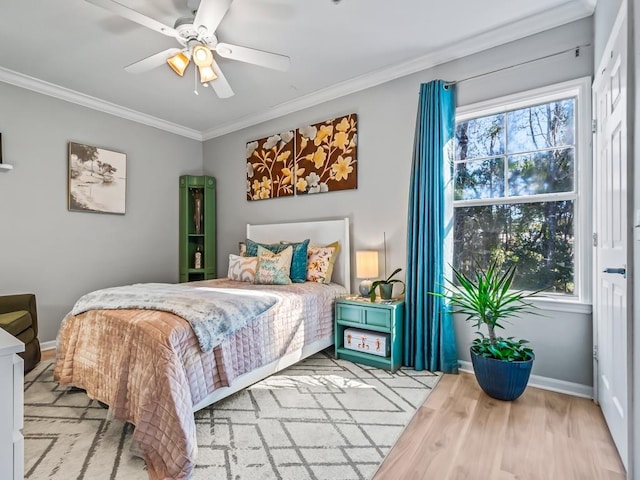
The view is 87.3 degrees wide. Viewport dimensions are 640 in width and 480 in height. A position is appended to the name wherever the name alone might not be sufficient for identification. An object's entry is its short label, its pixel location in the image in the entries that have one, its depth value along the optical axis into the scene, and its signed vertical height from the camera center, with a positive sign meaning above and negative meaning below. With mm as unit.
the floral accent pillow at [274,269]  3135 -273
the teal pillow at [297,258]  3289 -179
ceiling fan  1942 +1289
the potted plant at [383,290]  2885 -433
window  2420 +405
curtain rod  2319 +1329
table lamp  3039 -228
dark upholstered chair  2539 -621
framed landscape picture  3537 +674
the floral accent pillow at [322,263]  3303 -228
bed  1554 -713
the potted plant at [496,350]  2156 -744
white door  1522 -2
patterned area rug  1562 -1066
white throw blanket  1854 -394
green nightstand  2734 -710
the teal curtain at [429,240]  2719 -2
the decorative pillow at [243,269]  3321 -290
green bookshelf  4500 +166
